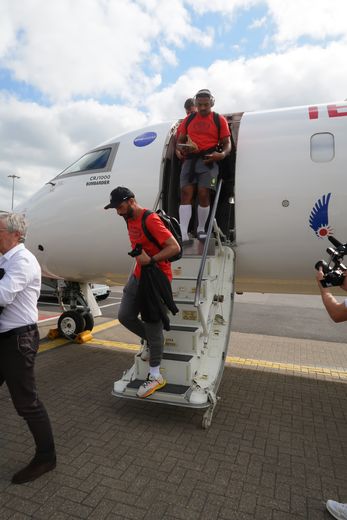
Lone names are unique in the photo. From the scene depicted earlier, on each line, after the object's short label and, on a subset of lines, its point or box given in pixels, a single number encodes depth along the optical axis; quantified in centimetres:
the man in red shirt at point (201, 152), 463
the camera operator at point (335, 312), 224
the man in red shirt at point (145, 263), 339
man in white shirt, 256
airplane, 425
